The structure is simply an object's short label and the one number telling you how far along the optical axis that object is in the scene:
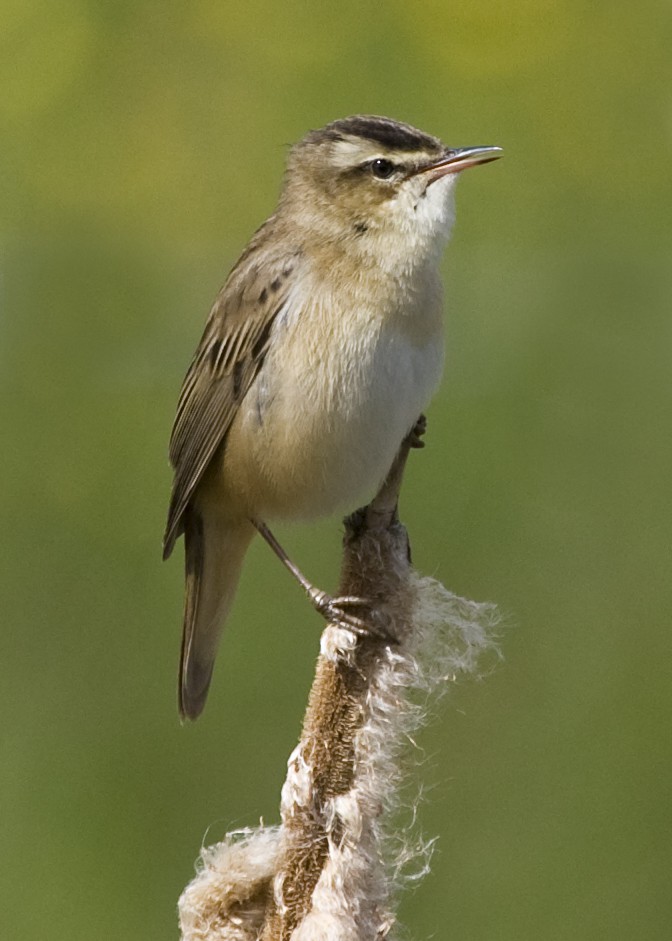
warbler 6.21
